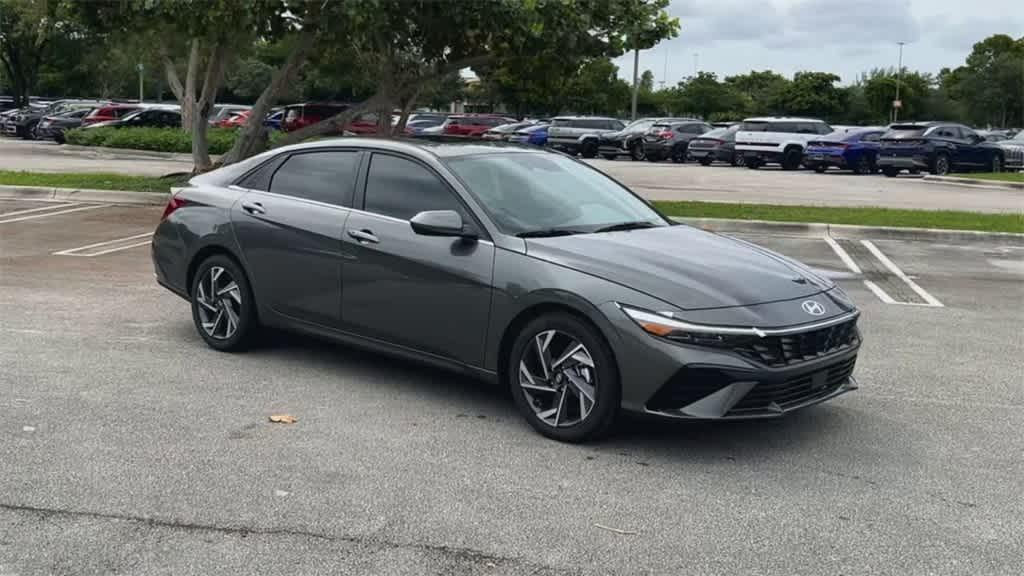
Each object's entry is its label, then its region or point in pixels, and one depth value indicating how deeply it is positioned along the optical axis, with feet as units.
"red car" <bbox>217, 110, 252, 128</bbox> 130.87
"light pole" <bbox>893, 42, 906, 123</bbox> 222.69
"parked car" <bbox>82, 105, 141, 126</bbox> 123.03
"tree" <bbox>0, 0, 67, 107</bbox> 151.43
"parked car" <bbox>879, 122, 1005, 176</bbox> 97.19
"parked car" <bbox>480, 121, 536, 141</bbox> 127.54
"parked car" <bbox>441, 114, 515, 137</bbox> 134.00
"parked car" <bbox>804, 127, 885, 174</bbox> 103.65
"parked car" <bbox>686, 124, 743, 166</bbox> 117.50
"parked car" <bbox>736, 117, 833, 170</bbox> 110.52
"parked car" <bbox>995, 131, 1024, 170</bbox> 104.99
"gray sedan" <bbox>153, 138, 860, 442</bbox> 17.11
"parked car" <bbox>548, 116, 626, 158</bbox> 128.47
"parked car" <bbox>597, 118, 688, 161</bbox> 125.39
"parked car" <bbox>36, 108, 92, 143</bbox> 129.49
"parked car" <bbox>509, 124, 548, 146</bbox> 129.59
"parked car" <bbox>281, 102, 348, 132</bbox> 118.21
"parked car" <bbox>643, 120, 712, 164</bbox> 122.93
